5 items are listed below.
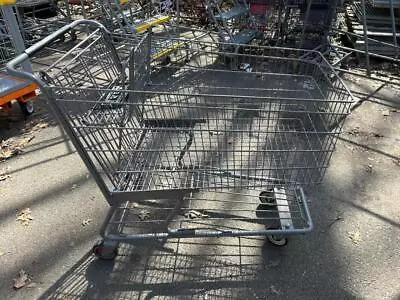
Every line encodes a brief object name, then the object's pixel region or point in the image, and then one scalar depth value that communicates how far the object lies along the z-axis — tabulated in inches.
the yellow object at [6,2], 157.2
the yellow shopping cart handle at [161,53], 188.2
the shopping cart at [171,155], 92.1
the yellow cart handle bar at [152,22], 214.9
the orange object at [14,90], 164.0
